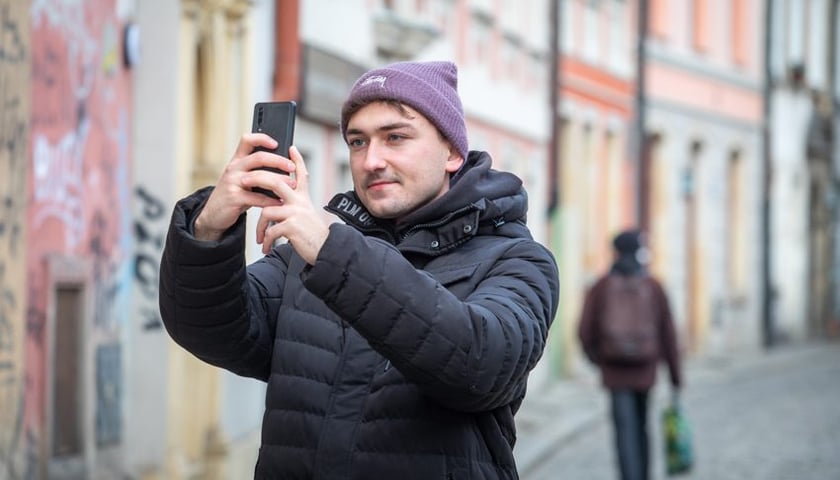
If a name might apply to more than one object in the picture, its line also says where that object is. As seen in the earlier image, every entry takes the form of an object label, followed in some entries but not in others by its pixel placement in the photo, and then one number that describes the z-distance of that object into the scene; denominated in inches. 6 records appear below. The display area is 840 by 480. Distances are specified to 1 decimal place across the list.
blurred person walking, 495.5
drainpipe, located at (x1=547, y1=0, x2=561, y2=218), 992.9
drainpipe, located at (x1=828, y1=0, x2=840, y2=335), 1593.0
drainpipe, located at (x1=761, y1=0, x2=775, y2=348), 1364.4
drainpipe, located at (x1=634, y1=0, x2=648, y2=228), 1164.5
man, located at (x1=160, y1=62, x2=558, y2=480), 139.6
